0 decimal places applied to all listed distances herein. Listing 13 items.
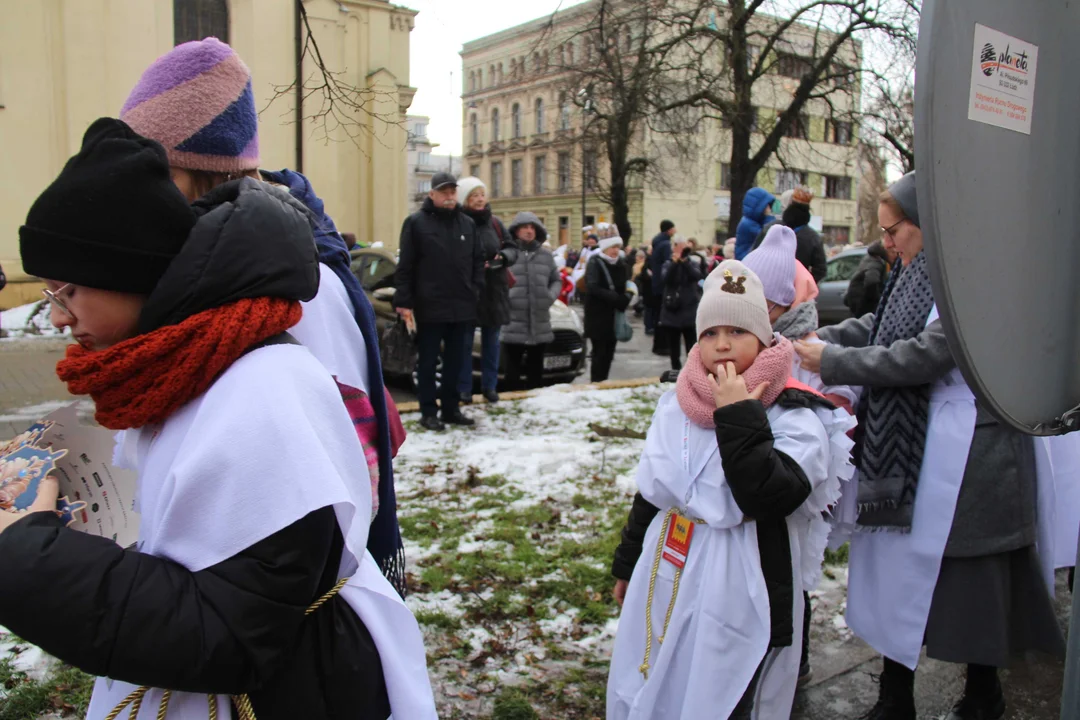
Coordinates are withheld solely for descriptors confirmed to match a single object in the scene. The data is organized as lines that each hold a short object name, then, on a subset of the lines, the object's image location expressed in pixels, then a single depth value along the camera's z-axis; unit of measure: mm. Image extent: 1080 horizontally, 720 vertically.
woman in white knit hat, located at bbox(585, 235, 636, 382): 9016
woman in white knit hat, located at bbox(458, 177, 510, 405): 7289
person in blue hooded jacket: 5871
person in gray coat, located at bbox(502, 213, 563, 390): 8211
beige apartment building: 48406
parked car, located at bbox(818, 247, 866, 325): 16750
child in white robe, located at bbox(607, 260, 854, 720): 2275
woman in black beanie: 1130
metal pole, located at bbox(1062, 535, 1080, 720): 1460
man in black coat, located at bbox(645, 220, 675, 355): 12406
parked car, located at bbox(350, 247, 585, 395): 9312
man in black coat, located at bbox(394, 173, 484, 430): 6578
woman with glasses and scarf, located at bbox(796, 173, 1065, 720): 2674
